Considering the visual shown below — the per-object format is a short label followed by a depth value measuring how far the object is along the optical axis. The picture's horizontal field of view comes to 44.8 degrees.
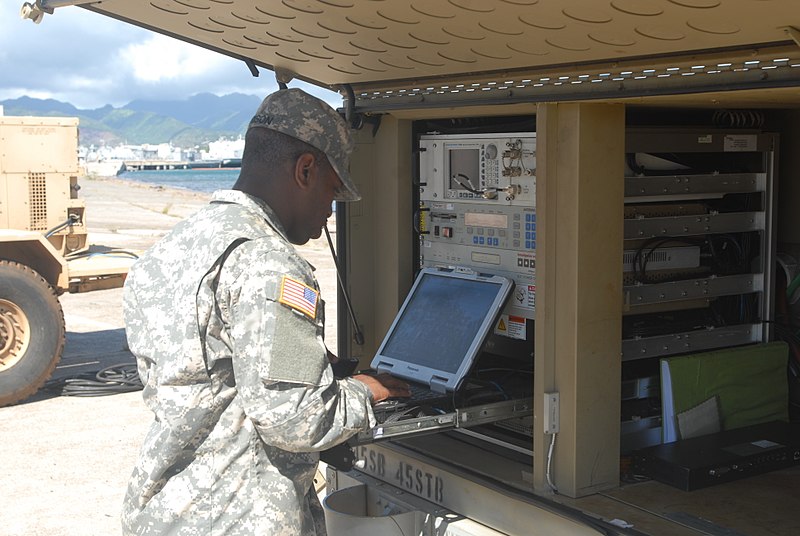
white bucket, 3.24
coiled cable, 7.56
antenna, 3.90
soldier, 2.21
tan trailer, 2.59
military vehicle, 7.29
